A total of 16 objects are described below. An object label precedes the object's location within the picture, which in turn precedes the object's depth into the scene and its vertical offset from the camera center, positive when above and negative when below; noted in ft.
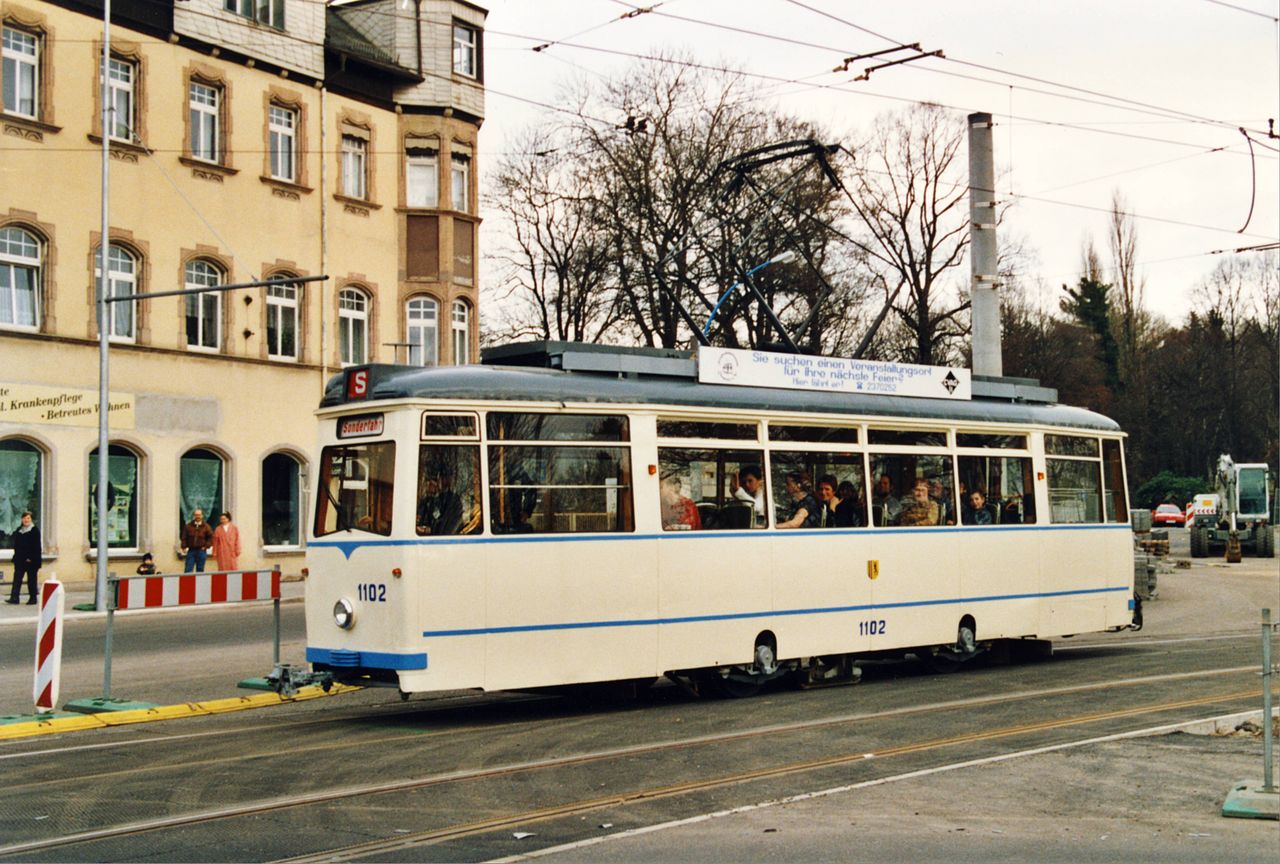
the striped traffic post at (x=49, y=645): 44.11 -1.94
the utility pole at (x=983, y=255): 86.28 +16.05
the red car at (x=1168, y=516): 278.67 +5.42
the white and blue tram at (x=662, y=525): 41.52 +1.01
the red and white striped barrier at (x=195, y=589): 46.14 -0.54
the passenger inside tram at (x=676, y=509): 46.34 +1.45
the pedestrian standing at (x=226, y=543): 99.55 +1.69
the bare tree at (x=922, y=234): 189.88 +38.30
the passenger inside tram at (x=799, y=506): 49.93 +1.57
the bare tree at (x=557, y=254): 157.06 +31.25
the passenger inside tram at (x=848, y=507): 51.78 +1.55
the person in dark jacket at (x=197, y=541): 105.19 +1.96
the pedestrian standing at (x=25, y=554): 94.27 +1.25
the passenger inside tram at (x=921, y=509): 54.29 +1.51
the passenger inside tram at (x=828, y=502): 51.08 +1.71
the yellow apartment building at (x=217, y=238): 102.17 +23.93
